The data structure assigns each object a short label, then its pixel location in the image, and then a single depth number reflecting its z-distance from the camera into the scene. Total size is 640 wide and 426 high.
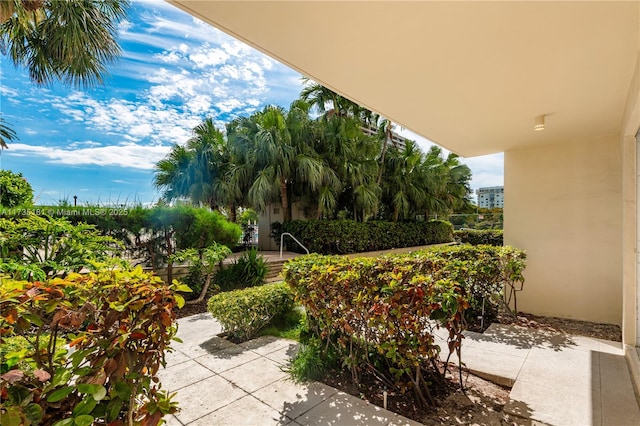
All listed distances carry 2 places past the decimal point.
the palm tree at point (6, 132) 6.68
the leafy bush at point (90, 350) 0.98
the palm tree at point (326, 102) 13.37
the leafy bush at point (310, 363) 2.72
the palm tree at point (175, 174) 10.80
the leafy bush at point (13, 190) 6.04
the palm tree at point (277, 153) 10.25
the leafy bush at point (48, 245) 3.78
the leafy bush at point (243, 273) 6.11
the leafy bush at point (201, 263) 5.64
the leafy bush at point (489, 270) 3.76
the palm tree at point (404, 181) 13.62
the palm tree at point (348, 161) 11.28
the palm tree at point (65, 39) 5.19
